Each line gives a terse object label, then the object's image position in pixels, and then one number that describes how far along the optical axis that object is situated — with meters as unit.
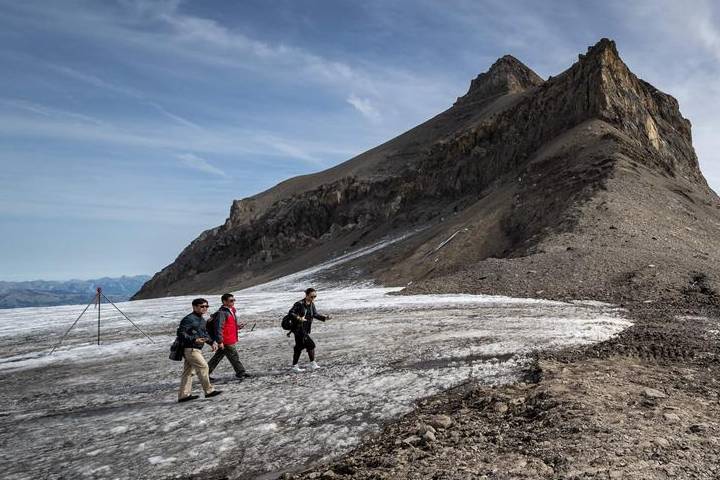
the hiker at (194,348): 9.74
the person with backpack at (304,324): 11.76
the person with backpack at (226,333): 10.73
